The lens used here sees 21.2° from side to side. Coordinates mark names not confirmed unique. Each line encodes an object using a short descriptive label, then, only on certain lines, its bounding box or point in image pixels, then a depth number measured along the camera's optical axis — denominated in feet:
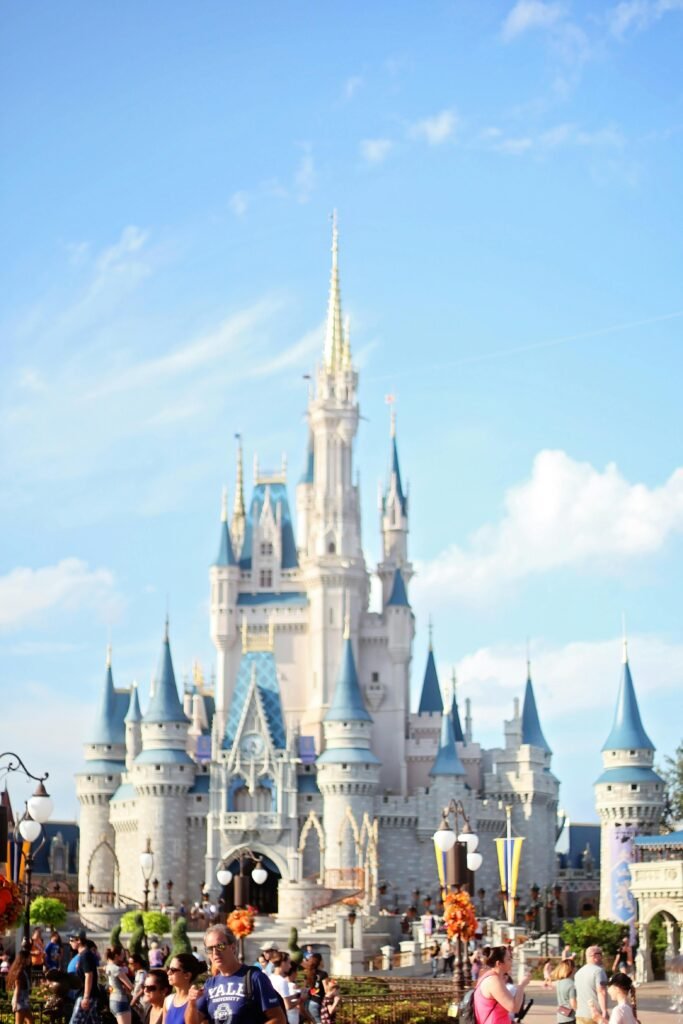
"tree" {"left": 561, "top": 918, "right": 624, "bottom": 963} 171.94
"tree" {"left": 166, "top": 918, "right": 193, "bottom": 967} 125.90
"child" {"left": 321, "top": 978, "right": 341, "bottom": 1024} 66.90
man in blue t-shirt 36.60
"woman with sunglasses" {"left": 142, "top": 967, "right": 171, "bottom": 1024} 42.37
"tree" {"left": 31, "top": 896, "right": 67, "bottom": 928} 188.65
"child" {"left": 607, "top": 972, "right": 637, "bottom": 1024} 46.75
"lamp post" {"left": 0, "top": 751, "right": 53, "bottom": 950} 75.92
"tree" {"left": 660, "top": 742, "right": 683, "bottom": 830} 242.17
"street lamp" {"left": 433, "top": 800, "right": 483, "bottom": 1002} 83.71
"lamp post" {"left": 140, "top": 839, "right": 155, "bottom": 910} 157.89
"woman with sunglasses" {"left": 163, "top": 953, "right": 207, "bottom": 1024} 38.63
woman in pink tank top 42.88
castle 223.92
